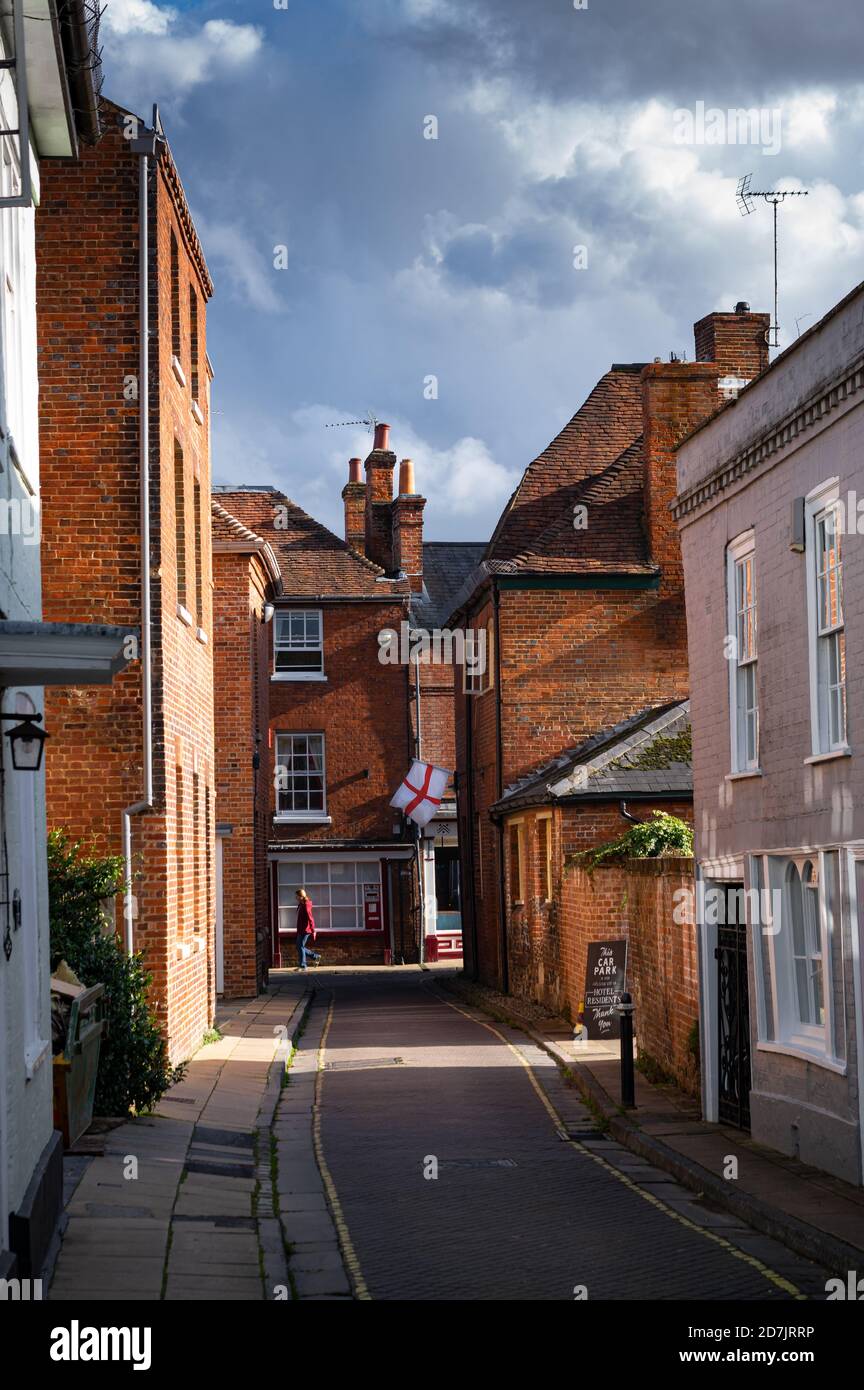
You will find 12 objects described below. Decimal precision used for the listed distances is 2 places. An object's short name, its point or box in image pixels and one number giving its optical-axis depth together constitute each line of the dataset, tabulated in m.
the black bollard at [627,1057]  15.34
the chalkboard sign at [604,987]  18.83
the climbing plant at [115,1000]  14.30
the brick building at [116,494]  16.53
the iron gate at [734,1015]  14.21
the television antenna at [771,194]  25.89
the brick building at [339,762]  43.03
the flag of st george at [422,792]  36.84
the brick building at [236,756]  28.09
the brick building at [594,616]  28.03
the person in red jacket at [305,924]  39.81
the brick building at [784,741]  11.56
